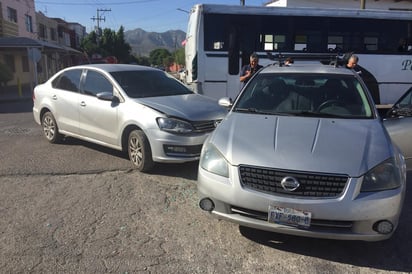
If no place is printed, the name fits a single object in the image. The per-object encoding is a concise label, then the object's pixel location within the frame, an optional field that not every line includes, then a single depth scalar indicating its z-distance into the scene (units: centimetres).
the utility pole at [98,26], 8111
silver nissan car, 325
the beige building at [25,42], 2283
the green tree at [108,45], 6621
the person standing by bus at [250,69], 871
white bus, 1124
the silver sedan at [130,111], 569
